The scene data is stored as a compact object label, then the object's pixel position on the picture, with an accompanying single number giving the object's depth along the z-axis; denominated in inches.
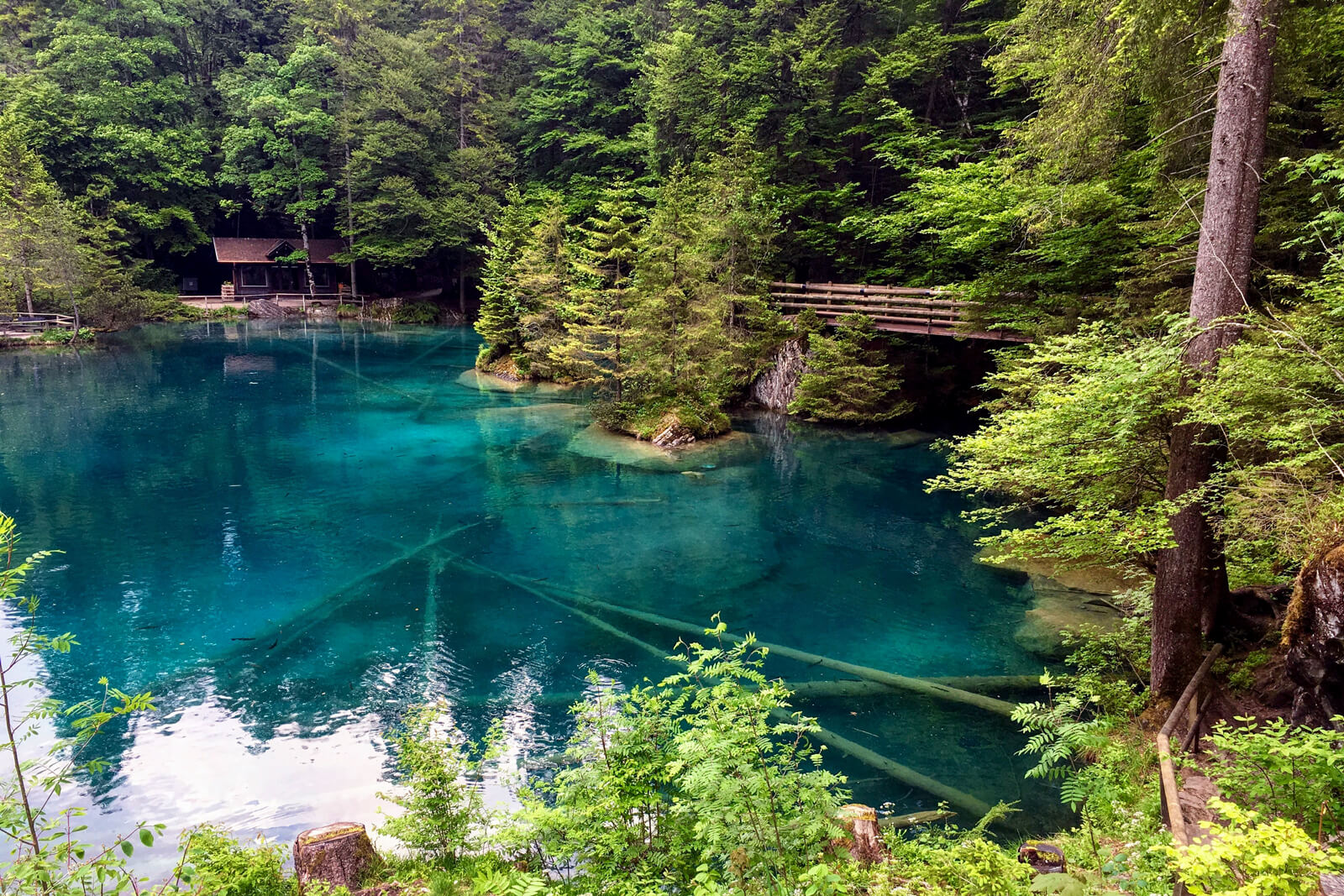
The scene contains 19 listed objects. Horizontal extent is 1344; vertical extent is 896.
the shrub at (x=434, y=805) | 216.2
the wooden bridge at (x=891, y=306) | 733.3
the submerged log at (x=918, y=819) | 247.8
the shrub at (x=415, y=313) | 1767.1
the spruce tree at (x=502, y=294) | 1143.0
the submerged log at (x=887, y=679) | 329.5
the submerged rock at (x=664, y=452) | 727.7
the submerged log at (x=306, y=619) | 372.5
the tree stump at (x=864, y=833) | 194.2
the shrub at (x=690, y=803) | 157.3
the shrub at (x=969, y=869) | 151.6
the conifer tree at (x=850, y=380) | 818.2
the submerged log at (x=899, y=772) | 263.7
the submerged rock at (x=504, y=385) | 1074.1
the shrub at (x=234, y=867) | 191.5
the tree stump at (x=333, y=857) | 211.3
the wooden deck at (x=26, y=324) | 1214.9
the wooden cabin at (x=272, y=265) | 1776.6
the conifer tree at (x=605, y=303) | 840.9
